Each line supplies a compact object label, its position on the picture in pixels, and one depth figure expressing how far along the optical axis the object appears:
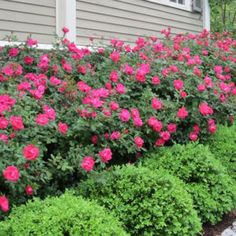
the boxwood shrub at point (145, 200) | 3.02
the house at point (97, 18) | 5.68
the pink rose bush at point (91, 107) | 3.06
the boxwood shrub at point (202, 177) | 3.60
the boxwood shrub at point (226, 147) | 4.34
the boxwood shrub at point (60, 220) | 2.52
